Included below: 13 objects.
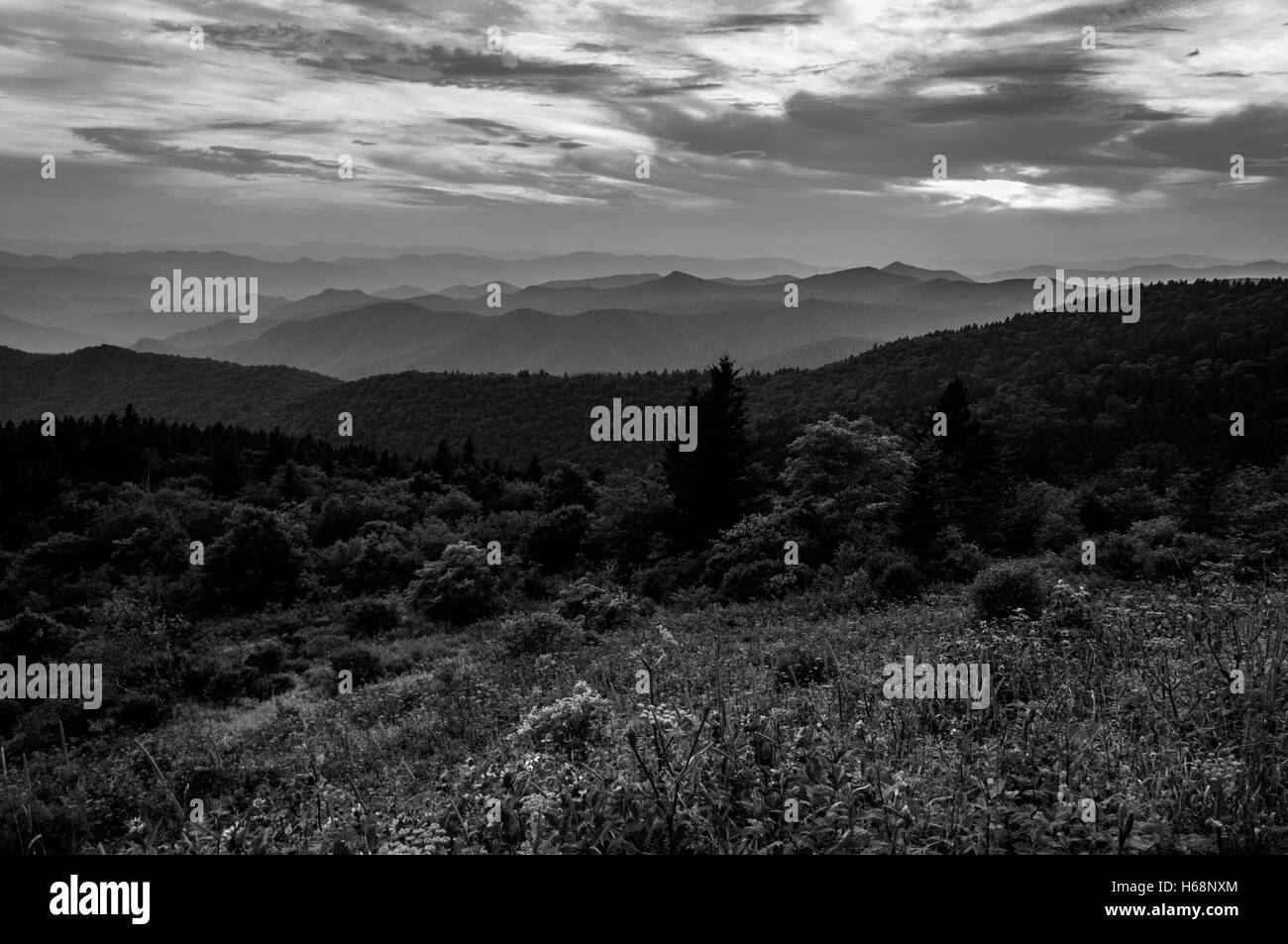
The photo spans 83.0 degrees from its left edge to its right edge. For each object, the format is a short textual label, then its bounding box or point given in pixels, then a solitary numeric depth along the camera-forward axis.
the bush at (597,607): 22.62
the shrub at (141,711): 17.36
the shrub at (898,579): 18.95
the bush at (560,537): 37.34
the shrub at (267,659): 22.31
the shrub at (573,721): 5.34
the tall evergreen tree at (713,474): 33.81
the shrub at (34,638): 23.98
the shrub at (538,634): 18.25
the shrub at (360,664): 20.44
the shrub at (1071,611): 7.96
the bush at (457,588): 29.12
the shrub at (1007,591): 11.16
